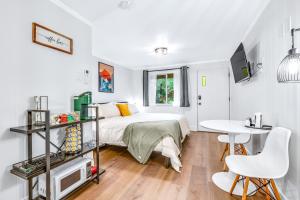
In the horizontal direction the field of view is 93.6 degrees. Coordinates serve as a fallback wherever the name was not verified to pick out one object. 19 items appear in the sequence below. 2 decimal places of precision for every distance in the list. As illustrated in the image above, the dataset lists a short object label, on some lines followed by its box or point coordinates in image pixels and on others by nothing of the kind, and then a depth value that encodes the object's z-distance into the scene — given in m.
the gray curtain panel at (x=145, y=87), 5.34
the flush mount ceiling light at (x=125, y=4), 1.73
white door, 4.44
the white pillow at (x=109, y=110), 3.38
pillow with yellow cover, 3.92
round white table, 1.61
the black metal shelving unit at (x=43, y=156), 1.23
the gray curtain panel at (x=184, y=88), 4.75
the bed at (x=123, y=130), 2.23
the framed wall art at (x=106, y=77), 4.02
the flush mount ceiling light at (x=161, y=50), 3.26
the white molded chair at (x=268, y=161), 1.23
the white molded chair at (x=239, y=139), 2.12
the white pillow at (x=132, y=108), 4.36
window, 5.09
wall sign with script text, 1.52
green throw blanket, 2.36
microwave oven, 1.41
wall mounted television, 2.34
